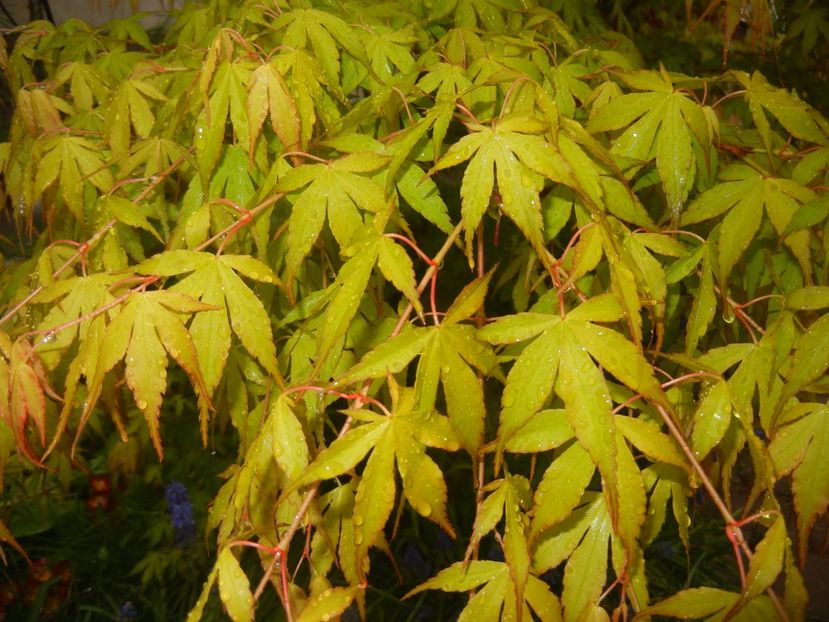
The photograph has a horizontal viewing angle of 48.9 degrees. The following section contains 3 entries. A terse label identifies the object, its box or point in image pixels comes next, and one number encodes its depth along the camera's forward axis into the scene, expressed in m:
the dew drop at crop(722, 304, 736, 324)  0.36
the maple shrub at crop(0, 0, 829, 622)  0.30
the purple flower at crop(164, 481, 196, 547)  0.73
